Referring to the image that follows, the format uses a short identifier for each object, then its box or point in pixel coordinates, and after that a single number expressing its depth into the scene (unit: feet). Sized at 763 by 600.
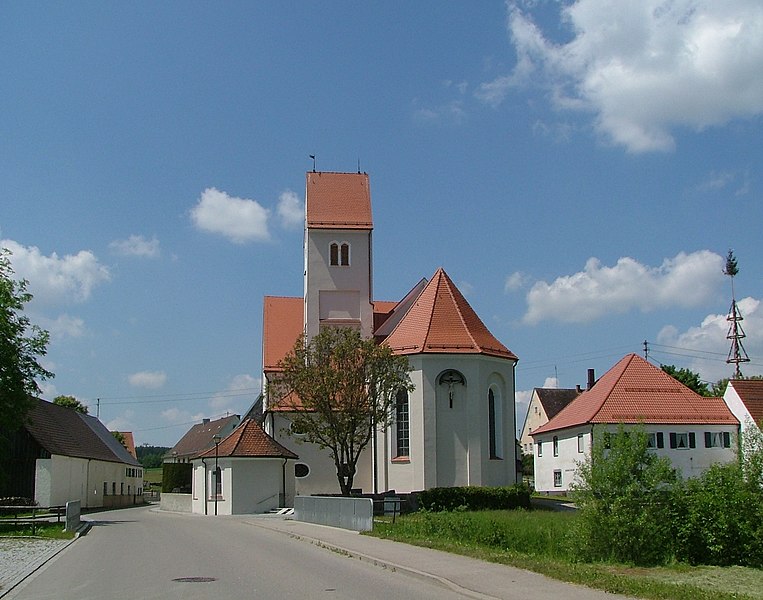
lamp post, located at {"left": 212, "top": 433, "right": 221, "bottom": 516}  146.10
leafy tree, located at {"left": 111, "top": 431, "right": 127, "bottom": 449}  372.13
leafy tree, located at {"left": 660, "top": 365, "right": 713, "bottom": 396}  228.57
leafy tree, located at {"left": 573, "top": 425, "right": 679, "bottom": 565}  58.34
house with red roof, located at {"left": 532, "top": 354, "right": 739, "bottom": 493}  162.61
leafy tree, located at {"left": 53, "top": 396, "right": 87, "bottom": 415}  309.61
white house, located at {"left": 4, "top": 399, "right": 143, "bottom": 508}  156.87
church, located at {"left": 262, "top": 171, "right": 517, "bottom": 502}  129.59
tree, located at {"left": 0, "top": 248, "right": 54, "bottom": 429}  115.44
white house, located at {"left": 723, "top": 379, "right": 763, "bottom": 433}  163.02
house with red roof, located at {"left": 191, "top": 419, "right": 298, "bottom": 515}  143.02
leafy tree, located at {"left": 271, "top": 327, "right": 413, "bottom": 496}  118.62
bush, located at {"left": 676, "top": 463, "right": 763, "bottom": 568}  58.80
